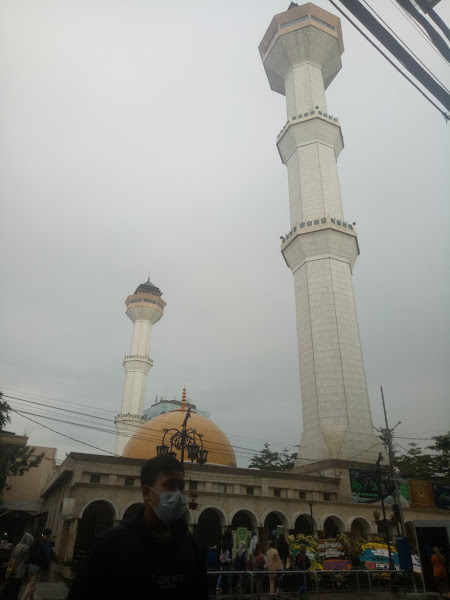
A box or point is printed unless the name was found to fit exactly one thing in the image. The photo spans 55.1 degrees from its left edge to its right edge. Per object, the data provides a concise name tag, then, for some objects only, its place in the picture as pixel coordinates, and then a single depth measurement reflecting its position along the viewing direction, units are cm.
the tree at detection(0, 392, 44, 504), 2414
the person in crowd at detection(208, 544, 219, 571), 1403
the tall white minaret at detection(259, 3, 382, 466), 2697
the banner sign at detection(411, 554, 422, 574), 1307
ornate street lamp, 1656
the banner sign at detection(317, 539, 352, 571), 1571
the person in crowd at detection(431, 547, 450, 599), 1055
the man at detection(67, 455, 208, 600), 214
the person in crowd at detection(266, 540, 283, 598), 1116
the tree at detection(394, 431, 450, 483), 3403
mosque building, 2025
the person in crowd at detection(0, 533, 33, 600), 846
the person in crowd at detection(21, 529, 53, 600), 853
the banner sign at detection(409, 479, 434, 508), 2380
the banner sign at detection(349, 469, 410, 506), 2409
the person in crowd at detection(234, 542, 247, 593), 1398
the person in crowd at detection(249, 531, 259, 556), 1452
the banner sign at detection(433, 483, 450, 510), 2505
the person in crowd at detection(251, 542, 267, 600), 1279
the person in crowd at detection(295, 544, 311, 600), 1262
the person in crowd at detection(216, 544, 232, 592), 1407
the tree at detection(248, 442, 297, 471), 4159
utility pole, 1664
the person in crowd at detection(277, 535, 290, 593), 1462
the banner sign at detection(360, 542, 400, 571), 1616
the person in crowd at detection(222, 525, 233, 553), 1516
